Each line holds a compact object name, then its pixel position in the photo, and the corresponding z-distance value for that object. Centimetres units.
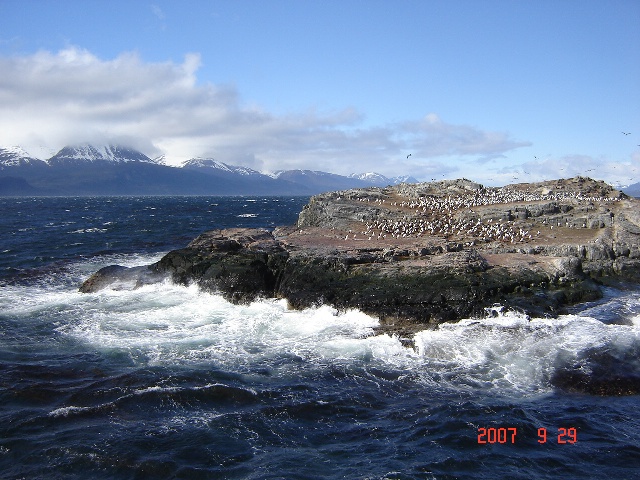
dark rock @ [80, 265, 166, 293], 3469
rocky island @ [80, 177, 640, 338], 2675
